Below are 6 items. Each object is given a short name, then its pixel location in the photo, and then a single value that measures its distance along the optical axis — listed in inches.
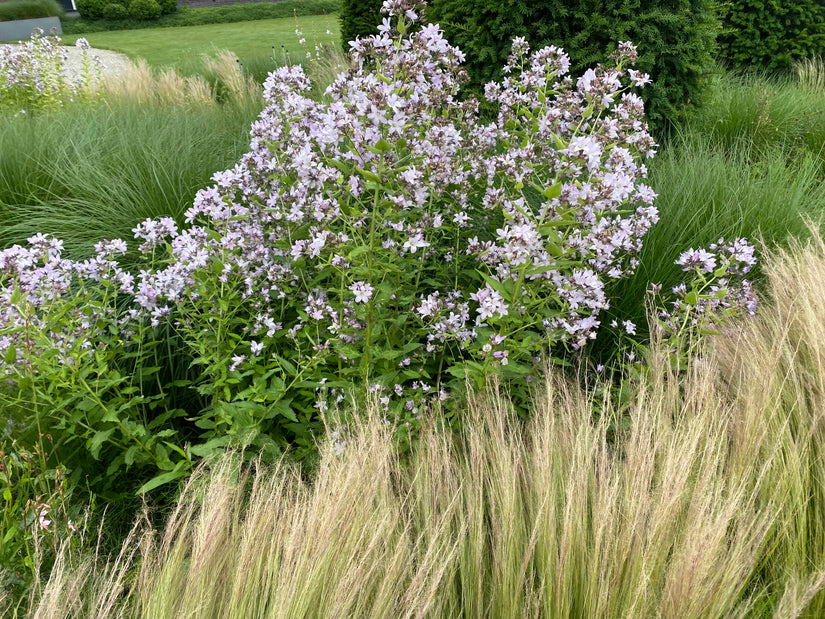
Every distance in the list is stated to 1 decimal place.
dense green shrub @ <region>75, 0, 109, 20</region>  1221.1
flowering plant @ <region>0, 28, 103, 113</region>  269.1
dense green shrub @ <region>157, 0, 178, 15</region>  1279.5
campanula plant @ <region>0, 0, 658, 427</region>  84.4
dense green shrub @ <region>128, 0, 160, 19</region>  1225.4
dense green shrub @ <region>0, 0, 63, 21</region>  1170.0
